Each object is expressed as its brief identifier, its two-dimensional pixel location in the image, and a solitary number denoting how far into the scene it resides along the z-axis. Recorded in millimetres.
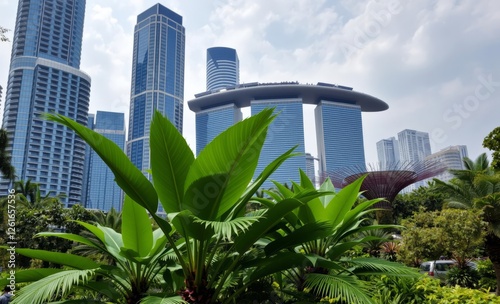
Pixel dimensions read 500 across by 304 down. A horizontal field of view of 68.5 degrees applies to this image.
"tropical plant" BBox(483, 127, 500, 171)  16406
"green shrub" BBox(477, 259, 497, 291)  12886
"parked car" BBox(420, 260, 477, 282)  14188
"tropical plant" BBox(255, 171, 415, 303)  3424
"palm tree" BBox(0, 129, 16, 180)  18922
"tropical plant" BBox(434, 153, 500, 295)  11578
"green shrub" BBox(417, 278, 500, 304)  4117
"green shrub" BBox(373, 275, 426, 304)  4496
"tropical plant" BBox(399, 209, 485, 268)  11211
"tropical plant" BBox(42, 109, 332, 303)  2977
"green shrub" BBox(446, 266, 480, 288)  12469
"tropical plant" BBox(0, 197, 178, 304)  3303
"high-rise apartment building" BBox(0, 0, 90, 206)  81812
